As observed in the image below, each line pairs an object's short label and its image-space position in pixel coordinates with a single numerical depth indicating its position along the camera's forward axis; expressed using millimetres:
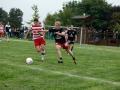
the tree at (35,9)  87375
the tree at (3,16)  106312
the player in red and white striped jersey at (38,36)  20453
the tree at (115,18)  56144
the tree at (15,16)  100038
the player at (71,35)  27811
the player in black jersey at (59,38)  19172
